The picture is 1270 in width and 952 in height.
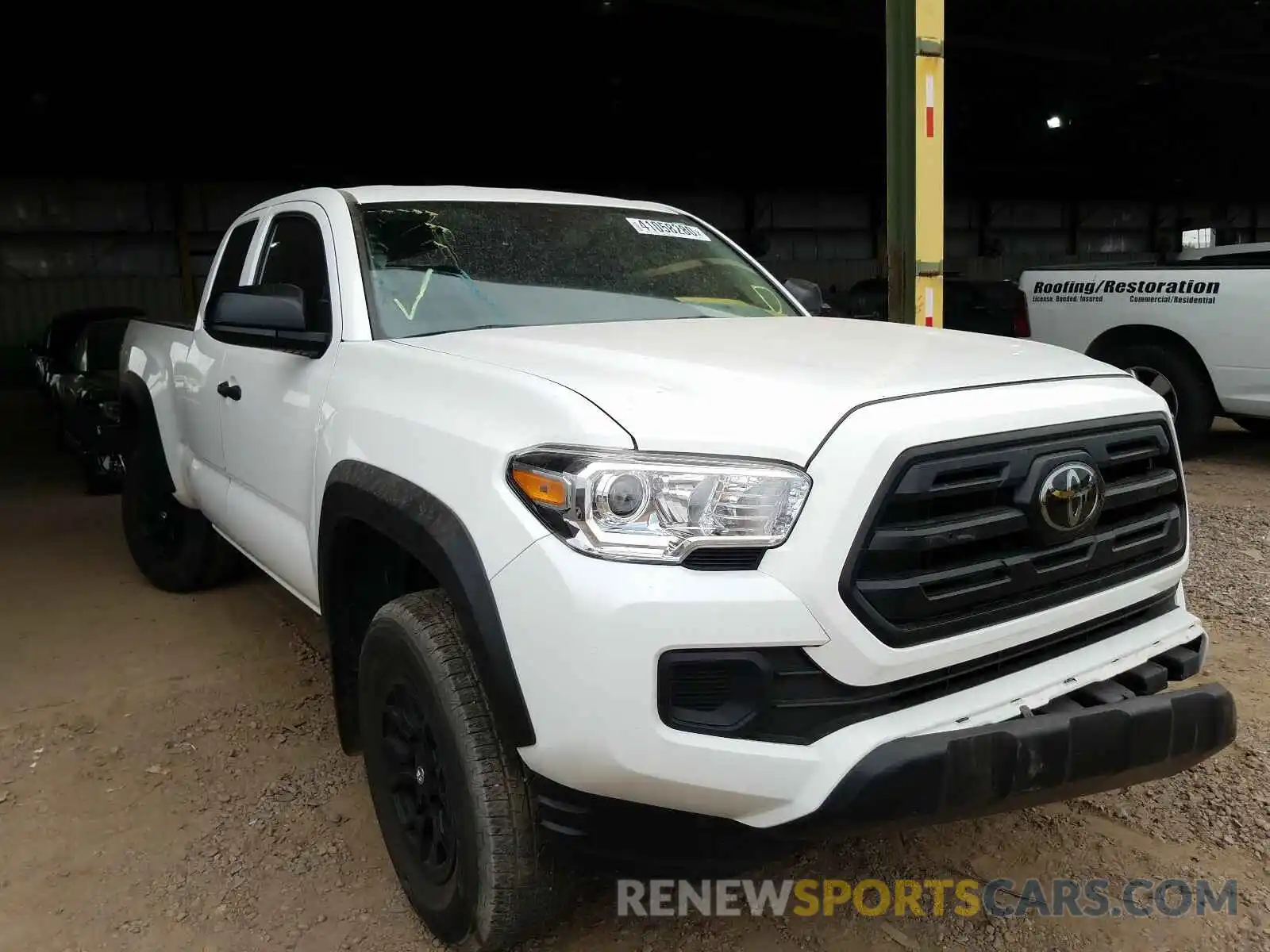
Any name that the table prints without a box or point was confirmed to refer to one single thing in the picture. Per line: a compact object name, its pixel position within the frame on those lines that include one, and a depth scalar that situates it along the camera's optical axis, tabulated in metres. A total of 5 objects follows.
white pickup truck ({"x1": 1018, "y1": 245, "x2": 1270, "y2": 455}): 6.80
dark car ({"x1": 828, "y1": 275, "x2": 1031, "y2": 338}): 9.20
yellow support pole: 5.39
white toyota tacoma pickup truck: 1.73
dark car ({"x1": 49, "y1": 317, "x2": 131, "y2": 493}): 7.34
